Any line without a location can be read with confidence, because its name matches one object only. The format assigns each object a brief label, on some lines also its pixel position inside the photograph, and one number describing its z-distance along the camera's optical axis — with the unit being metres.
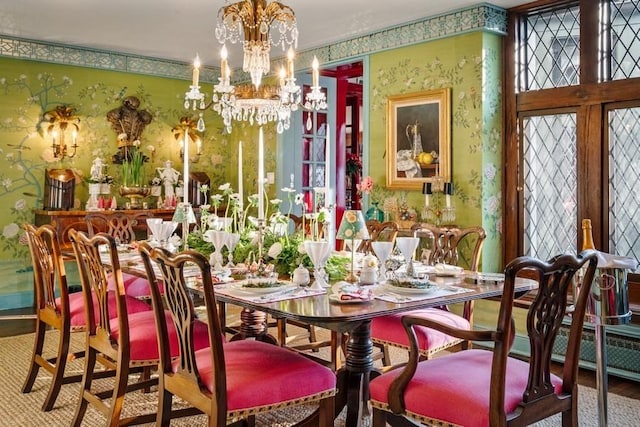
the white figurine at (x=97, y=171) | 5.95
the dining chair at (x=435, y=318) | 2.83
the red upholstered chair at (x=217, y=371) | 2.04
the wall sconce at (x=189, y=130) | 6.63
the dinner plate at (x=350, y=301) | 2.23
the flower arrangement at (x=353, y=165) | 7.94
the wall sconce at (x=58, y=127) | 5.83
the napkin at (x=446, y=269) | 2.93
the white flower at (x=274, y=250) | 2.81
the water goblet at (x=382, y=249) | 2.68
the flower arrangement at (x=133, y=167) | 6.20
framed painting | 4.77
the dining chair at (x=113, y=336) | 2.61
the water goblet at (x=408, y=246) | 2.75
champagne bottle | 2.81
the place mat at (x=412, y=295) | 2.29
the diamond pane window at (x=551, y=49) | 4.32
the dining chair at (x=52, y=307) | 3.07
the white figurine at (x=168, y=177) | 6.36
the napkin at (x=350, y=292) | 2.25
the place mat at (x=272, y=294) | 2.31
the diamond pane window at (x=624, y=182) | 4.01
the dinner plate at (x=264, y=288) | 2.39
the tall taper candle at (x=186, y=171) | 2.99
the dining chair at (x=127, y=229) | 3.87
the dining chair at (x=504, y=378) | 1.88
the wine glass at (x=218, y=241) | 2.84
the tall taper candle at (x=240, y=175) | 2.92
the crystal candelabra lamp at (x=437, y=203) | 4.71
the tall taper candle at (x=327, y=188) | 2.82
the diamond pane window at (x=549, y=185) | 4.34
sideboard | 5.52
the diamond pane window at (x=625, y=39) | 4.01
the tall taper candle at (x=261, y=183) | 2.63
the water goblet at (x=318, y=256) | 2.55
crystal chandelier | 3.23
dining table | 2.06
